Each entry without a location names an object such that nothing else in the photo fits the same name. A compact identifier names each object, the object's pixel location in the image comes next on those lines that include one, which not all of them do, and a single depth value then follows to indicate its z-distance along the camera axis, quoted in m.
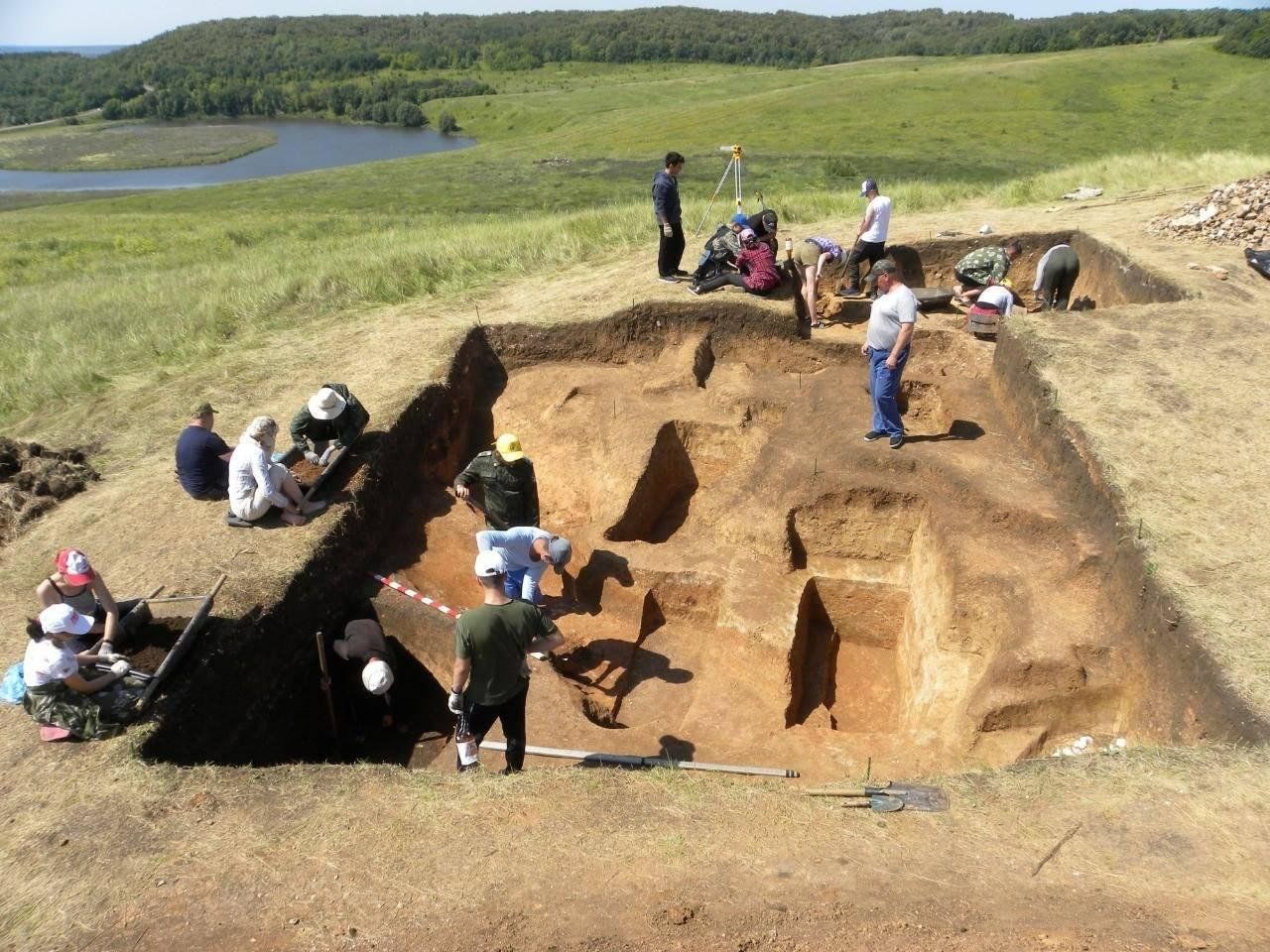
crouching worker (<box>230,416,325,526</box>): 8.23
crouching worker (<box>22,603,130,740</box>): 5.66
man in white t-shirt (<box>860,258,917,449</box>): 8.52
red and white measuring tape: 8.34
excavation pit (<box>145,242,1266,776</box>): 6.98
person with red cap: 6.36
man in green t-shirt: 5.83
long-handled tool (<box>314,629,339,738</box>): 7.65
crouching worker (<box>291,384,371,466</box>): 9.41
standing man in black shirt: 12.24
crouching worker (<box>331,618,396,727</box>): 7.34
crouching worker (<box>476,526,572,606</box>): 7.47
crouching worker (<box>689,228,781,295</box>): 12.94
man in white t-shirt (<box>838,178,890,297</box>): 12.62
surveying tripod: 14.79
